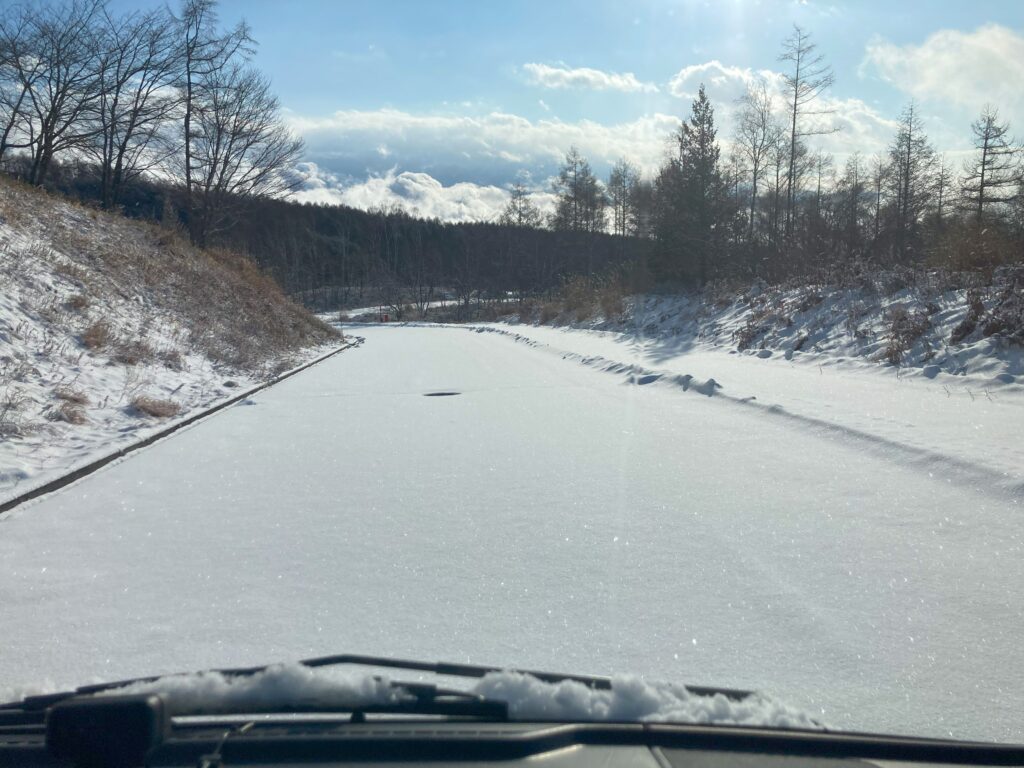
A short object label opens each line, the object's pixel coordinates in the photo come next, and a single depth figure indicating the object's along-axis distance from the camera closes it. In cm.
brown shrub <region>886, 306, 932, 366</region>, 1171
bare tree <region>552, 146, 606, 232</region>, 6638
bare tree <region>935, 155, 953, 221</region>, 3869
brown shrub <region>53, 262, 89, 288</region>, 1310
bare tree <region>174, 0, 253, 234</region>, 2378
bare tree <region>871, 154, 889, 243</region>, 4716
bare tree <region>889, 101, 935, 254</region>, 4085
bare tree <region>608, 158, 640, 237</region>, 6888
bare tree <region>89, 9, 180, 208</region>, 2148
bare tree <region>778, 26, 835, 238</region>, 3216
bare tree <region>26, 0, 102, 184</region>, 1970
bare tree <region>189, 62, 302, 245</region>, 2667
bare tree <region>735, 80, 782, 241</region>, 4025
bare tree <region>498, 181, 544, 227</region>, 7544
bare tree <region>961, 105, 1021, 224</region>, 3319
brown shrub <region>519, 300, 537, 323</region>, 4642
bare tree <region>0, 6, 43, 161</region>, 1919
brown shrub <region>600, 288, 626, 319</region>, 3102
